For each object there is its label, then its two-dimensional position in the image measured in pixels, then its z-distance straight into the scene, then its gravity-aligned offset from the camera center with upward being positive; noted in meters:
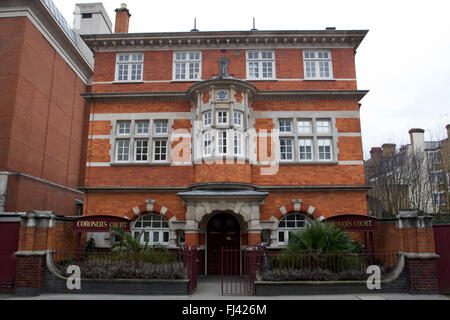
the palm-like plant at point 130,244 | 12.42 -0.19
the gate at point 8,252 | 11.21 -0.43
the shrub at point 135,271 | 10.91 -1.04
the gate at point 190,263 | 11.11 -0.82
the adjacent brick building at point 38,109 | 18.62 +8.15
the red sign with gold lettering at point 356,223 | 12.14 +0.57
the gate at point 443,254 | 10.95 -0.53
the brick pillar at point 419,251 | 10.59 -0.42
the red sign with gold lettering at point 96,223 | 12.37 +0.58
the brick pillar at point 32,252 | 10.80 -0.41
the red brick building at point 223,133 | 15.54 +5.06
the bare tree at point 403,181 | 25.05 +4.32
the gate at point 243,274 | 10.88 -1.44
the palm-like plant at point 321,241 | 11.45 -0.09
